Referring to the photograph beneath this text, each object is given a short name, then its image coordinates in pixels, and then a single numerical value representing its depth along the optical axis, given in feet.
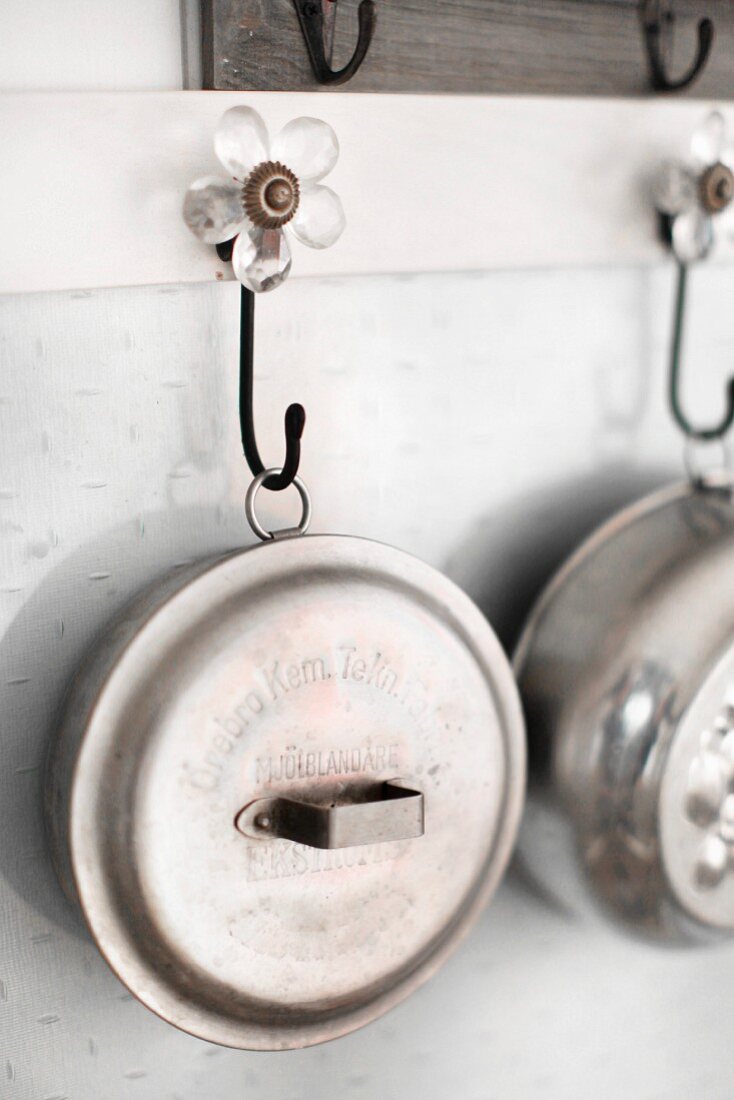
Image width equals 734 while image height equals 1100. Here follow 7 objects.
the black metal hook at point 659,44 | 2.94
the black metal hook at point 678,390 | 3.02
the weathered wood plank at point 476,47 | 2.65
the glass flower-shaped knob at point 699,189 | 2.95
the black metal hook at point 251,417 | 2.65
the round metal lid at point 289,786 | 2.59
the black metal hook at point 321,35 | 2.67
